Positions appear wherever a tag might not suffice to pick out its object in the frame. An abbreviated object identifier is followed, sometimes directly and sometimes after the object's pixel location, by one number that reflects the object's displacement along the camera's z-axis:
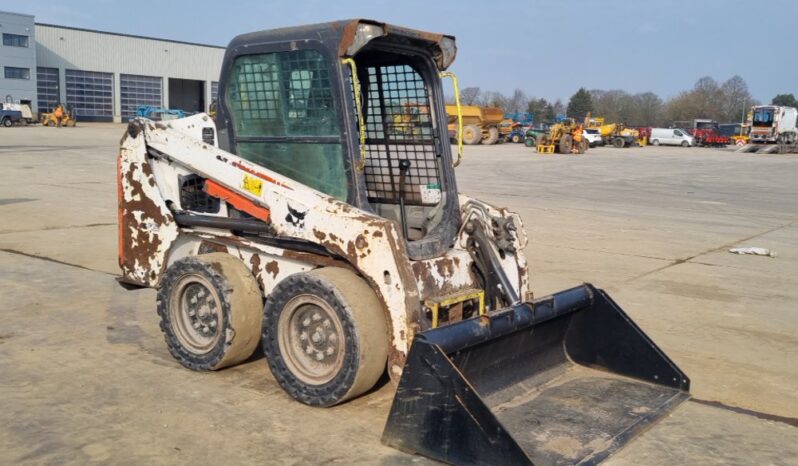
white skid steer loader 4.23
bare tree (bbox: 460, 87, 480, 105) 88.30
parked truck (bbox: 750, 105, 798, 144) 52.22
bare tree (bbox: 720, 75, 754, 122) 109.50
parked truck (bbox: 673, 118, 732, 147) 60.47
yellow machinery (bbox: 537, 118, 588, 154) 42.16
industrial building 63.06
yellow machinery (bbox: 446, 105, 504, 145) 48.38
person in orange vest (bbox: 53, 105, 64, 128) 54.72
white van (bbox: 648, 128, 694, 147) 59.09
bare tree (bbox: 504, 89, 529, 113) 122.62
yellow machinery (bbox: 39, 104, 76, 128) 54.81
